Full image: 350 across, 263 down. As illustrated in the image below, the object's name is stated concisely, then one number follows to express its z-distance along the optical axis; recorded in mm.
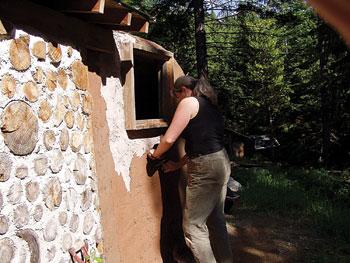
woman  3971
